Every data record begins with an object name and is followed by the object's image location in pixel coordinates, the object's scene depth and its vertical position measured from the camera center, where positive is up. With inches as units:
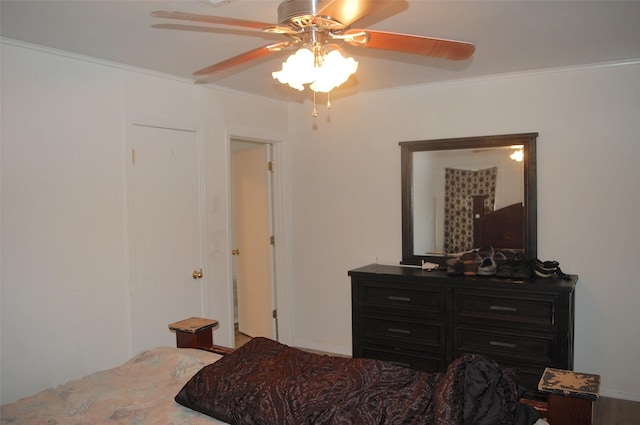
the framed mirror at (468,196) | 149.8 +1.5
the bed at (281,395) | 65.3 -28.8
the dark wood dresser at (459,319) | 130.1 -34.2
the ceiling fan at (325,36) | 69.7 +27.1
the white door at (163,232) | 135.6 -8.0
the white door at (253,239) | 189.8 -14.3
